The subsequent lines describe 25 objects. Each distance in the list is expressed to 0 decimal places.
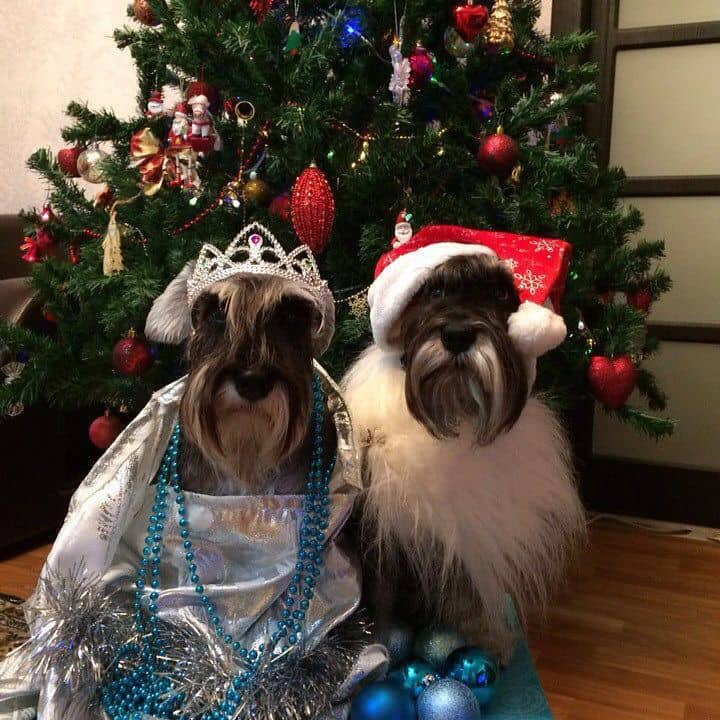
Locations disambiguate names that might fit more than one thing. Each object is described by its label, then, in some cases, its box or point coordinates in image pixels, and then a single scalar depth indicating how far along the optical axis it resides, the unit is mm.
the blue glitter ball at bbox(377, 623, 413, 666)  1231
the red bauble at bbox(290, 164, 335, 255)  1349
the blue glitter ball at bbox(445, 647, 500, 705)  1200
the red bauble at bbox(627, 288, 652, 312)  1636
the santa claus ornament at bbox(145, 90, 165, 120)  1618
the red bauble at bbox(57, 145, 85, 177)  1722
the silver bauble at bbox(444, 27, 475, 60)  1476
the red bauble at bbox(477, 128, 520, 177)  1377
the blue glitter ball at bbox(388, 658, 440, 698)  1175
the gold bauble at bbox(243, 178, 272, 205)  1506
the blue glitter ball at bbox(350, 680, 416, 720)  1077
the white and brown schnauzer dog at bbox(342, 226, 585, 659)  1078
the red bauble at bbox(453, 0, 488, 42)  1408
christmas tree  1420
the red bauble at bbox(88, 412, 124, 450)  1651
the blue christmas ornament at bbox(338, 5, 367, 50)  1448
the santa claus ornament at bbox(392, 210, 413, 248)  1302
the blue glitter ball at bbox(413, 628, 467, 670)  1230
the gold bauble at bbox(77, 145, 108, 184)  1614
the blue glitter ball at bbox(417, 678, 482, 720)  1092
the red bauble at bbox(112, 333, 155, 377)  1468
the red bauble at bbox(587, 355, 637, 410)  1405
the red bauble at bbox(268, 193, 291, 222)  1498
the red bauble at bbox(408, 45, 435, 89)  1435
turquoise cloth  1232
